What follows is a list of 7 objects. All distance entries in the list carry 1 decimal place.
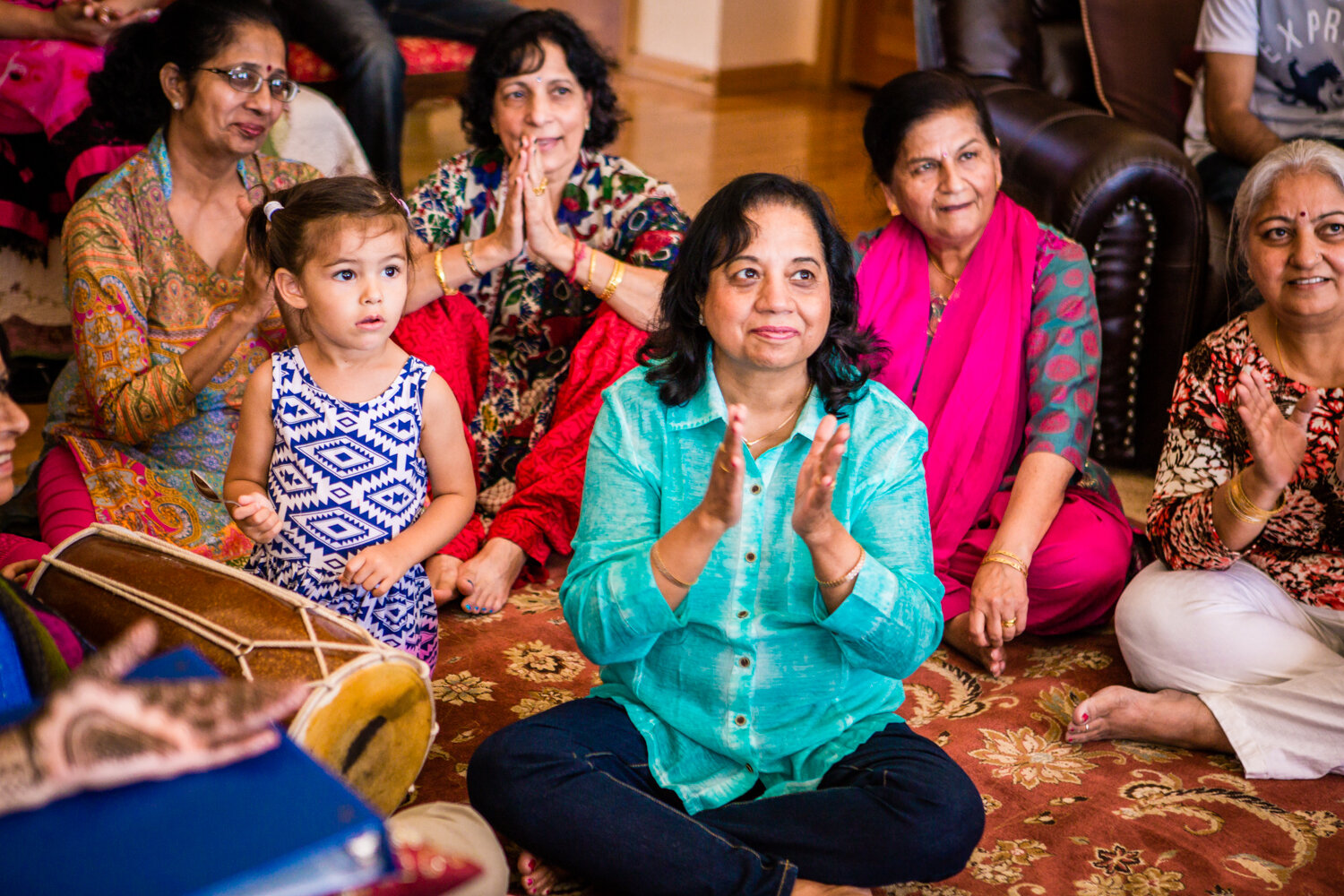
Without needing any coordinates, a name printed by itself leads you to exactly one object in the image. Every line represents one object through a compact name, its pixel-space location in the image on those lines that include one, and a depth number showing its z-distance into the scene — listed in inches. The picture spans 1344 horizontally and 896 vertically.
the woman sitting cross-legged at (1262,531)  73.3
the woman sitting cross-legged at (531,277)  95.8
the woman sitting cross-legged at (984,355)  87.3
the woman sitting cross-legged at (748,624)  56.2
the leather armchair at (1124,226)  104.7
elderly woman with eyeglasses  86.8
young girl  70.0
